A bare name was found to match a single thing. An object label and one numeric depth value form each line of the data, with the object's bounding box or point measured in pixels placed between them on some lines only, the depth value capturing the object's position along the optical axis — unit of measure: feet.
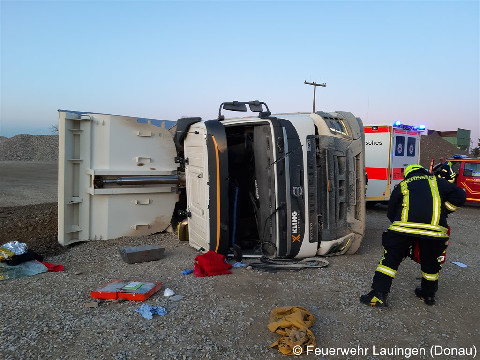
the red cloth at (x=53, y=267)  16.81
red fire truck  39.96
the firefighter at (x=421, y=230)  13.42
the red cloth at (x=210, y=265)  16.12
